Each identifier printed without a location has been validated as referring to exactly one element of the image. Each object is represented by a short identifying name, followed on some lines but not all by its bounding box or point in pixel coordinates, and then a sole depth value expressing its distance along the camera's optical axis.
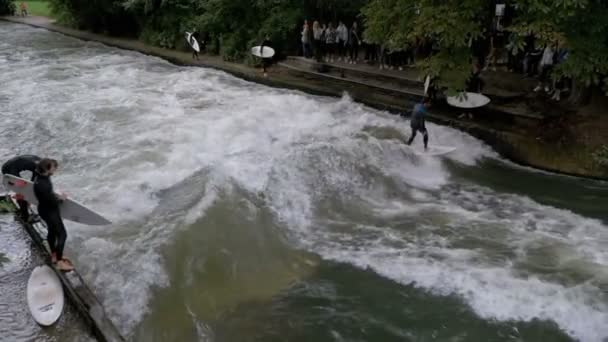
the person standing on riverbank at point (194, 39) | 23.31
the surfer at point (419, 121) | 12.44
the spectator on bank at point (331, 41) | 18.80
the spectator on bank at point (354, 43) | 18.53
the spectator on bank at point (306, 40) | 19.45
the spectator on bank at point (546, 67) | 13.32
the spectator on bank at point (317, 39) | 19.11
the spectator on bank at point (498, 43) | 15.34
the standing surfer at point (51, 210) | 7.04
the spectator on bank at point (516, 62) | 15.50
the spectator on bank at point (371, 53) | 18.53
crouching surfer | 8.09
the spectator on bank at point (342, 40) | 18.53
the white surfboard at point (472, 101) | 13.33
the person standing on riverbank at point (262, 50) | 19.95
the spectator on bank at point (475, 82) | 13.55
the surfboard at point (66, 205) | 7.82
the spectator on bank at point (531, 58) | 14.71
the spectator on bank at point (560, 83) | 12.99
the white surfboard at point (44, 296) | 6.55
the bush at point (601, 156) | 11.46
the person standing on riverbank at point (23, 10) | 43.91
